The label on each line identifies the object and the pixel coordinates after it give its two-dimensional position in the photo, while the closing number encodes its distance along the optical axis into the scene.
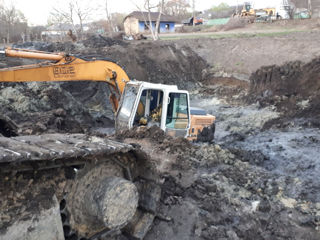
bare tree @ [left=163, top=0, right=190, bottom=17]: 63.22
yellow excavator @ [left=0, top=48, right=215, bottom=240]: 2.96
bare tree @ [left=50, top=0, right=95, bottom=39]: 35.91
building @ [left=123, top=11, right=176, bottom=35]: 46.75
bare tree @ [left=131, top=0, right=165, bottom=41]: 28.55
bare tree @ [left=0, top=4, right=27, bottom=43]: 36.12
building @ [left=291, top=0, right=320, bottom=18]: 36.88
